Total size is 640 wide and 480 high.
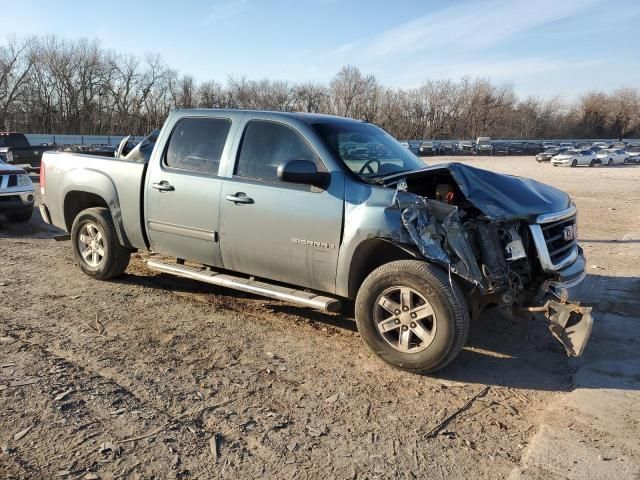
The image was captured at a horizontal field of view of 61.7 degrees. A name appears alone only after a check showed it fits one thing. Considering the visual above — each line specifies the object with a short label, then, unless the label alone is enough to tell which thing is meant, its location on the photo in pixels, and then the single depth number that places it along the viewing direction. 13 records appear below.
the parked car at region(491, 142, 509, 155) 68.51
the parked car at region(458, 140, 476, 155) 66.88
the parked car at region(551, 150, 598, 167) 46.28
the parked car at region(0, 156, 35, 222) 9.23
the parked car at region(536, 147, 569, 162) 52.53
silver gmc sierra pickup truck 3.86
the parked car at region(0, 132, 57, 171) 20.41
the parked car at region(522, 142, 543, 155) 72.56
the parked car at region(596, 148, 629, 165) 48.93
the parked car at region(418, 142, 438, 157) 61.62
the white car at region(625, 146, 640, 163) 52.97
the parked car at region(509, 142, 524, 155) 70.50
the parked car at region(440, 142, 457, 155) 64.31
